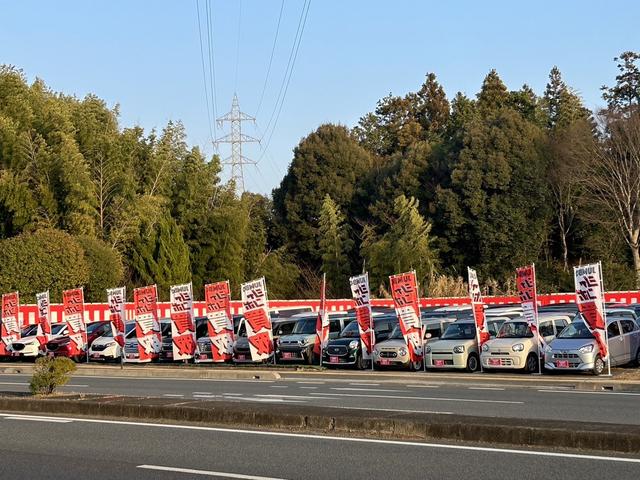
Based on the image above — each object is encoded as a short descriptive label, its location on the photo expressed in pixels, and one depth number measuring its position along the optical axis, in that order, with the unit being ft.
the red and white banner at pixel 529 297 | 86.12
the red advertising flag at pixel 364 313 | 97.71
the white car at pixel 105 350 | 121.80
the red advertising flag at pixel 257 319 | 103.04
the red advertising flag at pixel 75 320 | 121.19
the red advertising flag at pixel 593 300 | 80.69
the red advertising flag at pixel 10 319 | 128.67
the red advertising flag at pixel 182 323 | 108.99
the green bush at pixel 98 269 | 182.60
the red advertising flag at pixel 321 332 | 102.06
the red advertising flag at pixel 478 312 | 90.22
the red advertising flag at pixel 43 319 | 125.39
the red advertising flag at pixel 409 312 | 93.76
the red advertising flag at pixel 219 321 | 106.22
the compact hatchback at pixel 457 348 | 90.89
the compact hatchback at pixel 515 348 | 86.48
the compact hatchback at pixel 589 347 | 81.61
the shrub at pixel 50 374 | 58.08
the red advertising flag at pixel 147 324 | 111.75
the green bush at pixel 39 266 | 172.04
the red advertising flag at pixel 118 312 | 113.70
